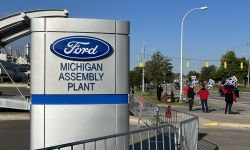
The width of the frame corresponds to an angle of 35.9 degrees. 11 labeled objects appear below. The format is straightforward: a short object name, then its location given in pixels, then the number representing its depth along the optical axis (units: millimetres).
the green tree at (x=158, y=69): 47197
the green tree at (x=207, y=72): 117242
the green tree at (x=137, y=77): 62415
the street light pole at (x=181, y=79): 34049
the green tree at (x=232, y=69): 90840
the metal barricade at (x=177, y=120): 7899
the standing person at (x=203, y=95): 23364
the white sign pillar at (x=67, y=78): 6756
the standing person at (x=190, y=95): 24533
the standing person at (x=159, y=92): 34596
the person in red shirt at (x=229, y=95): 22756
